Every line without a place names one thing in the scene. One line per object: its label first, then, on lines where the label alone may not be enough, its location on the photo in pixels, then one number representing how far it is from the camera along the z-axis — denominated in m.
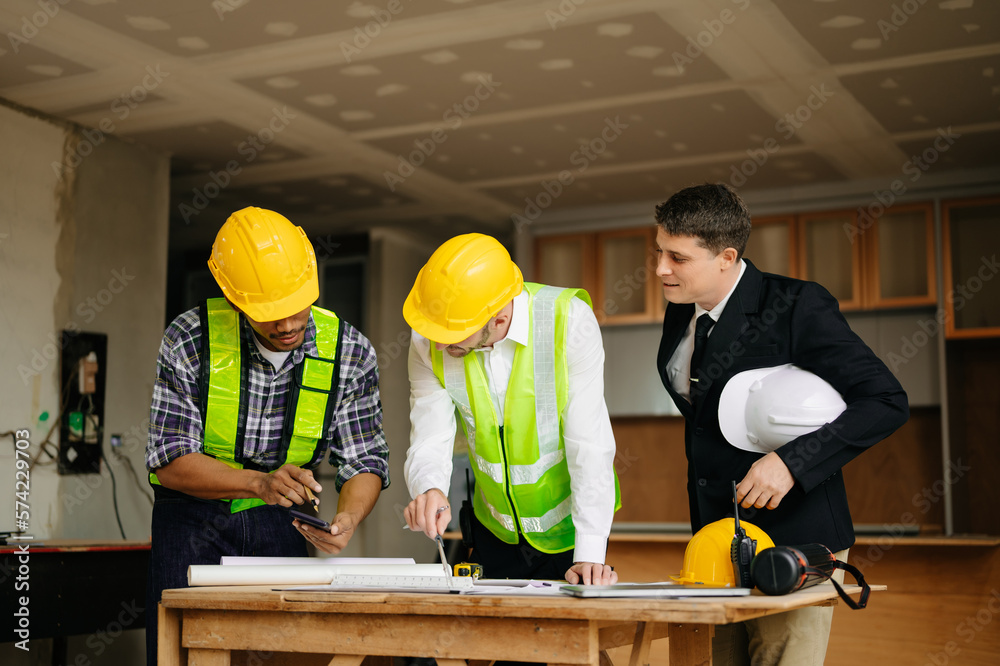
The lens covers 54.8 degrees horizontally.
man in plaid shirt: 2.22
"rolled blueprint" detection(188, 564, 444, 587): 1.94
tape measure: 1.95
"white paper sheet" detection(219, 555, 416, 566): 2.01
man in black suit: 1.88
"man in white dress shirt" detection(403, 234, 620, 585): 2.04
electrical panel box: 4.57
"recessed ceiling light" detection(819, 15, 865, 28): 3.65
